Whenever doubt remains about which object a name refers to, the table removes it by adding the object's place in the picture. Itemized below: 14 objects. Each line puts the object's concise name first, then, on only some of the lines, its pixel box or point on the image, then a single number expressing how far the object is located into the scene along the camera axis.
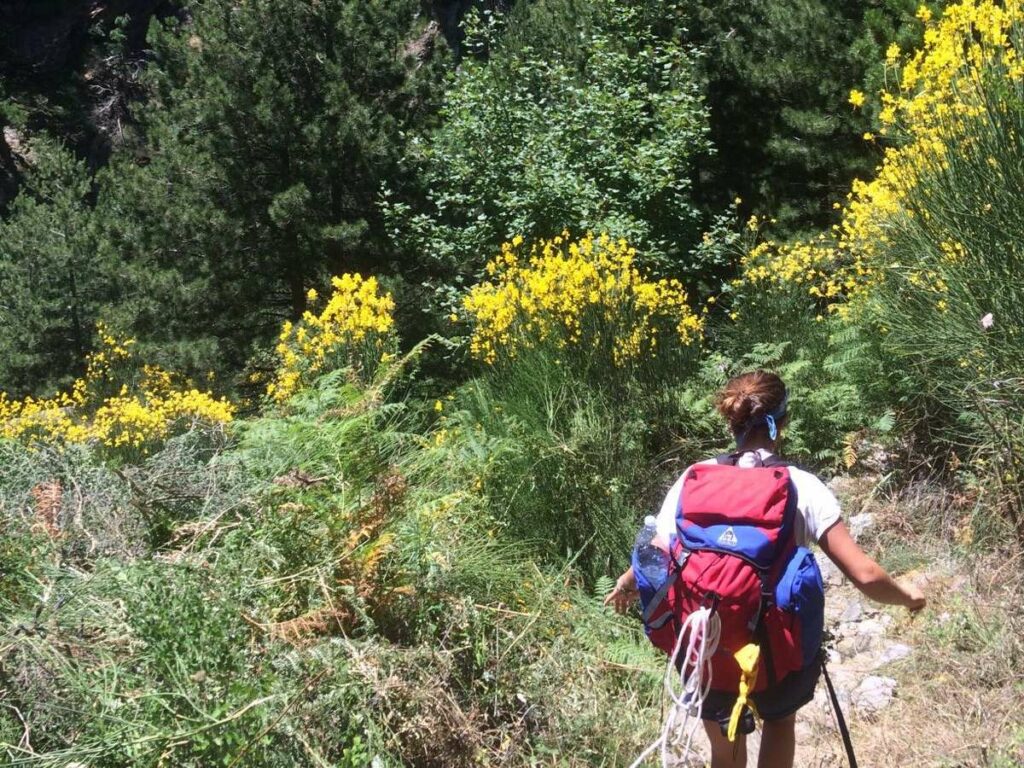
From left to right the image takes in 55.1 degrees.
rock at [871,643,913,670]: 4.15
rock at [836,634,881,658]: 4.39
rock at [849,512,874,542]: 5.40
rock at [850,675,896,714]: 3.79
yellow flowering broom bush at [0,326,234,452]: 8.09
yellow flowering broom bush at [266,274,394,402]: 6.61
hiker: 2.46
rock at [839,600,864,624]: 4.73
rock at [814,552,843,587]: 5.20
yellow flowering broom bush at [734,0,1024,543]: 4.20
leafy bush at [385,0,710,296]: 8.52
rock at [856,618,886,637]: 4.48
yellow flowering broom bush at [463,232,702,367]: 5.94
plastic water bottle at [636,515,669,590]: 2.64
